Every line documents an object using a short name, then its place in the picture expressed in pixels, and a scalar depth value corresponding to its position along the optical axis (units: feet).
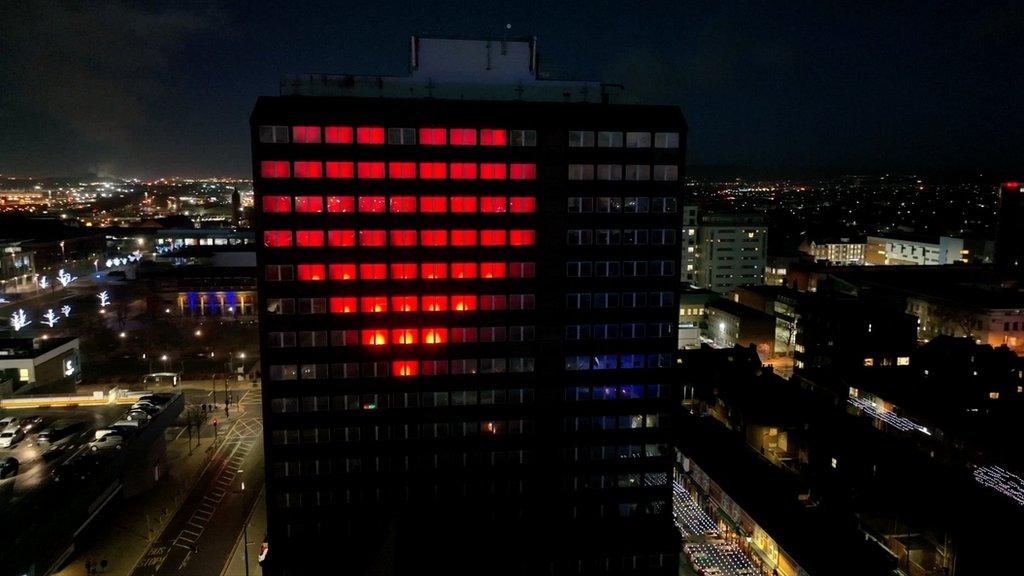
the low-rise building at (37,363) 221.66
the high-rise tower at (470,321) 140.05
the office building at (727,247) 438.81
